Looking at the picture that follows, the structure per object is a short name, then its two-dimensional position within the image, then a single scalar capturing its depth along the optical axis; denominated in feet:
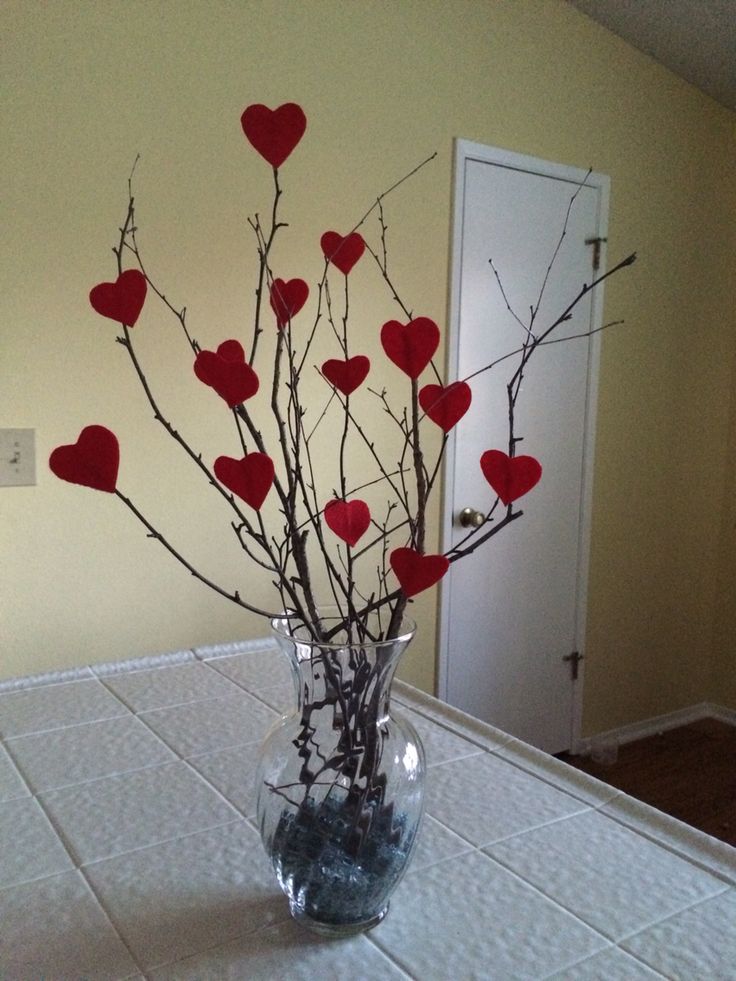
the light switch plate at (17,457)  6.03
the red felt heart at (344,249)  2.48
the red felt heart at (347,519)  2.21
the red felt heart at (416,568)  1.97
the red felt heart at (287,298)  2.36
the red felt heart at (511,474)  2.07
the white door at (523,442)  8.30
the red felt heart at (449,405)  2.30
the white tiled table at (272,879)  2.25
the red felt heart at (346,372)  2.40
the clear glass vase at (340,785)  2.25
